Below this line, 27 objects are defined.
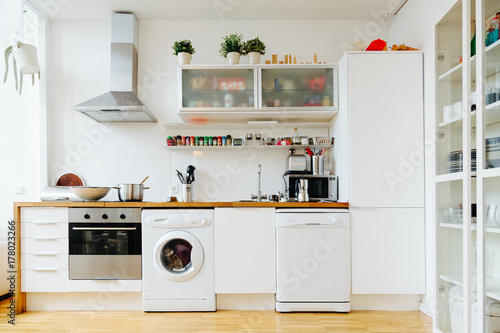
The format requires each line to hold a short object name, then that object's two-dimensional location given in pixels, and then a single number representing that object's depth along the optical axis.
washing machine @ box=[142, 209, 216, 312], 3.13
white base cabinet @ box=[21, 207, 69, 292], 3.16
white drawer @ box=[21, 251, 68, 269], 3.16
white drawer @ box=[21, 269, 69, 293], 3.15
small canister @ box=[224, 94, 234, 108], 3.60
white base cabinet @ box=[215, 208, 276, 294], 3.15
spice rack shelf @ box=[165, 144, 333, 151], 3.77
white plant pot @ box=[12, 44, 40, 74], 3.47
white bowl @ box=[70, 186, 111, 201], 3.41
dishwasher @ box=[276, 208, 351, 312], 3.11
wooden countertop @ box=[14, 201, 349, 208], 3.17
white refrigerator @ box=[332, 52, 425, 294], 3.13
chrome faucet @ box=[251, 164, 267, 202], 3.73
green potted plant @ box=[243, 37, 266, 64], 3.60
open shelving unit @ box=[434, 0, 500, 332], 2.01
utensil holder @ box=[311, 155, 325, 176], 3.64
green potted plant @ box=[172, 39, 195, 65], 3.59
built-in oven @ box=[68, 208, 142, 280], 3.16
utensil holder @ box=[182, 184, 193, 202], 3.72
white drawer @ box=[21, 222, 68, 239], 3.17
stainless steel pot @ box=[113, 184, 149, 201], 3.45
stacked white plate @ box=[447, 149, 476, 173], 2.16
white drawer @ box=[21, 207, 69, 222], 3.18
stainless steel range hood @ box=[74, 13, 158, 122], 3.72
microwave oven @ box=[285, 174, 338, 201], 3.49
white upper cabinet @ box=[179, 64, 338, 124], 3.57
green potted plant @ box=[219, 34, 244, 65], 3.61
